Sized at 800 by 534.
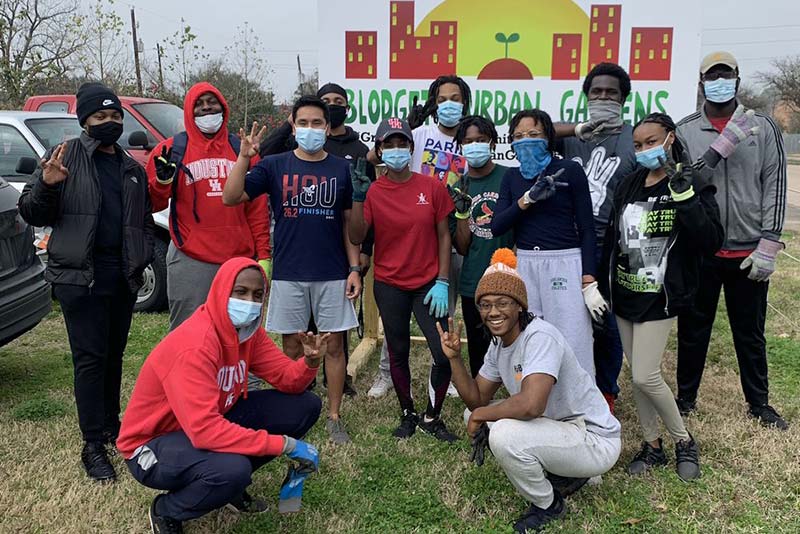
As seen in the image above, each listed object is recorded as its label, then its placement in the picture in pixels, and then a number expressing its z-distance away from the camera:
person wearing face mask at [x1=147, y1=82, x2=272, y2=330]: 3.45
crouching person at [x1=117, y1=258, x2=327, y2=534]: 2.49
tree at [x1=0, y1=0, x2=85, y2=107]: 15.98
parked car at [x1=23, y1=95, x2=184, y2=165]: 6.52
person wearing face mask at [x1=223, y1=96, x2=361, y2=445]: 3.51
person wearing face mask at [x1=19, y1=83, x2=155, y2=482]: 3.12
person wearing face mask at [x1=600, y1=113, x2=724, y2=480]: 3.09
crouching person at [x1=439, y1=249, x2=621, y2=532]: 2.74
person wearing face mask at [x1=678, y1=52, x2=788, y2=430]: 3.53
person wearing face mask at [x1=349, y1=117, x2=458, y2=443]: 3.56
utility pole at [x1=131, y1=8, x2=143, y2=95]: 20.65
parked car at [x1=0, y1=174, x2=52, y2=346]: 4.08
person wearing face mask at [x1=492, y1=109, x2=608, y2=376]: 3.21
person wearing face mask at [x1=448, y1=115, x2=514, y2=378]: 3.50
